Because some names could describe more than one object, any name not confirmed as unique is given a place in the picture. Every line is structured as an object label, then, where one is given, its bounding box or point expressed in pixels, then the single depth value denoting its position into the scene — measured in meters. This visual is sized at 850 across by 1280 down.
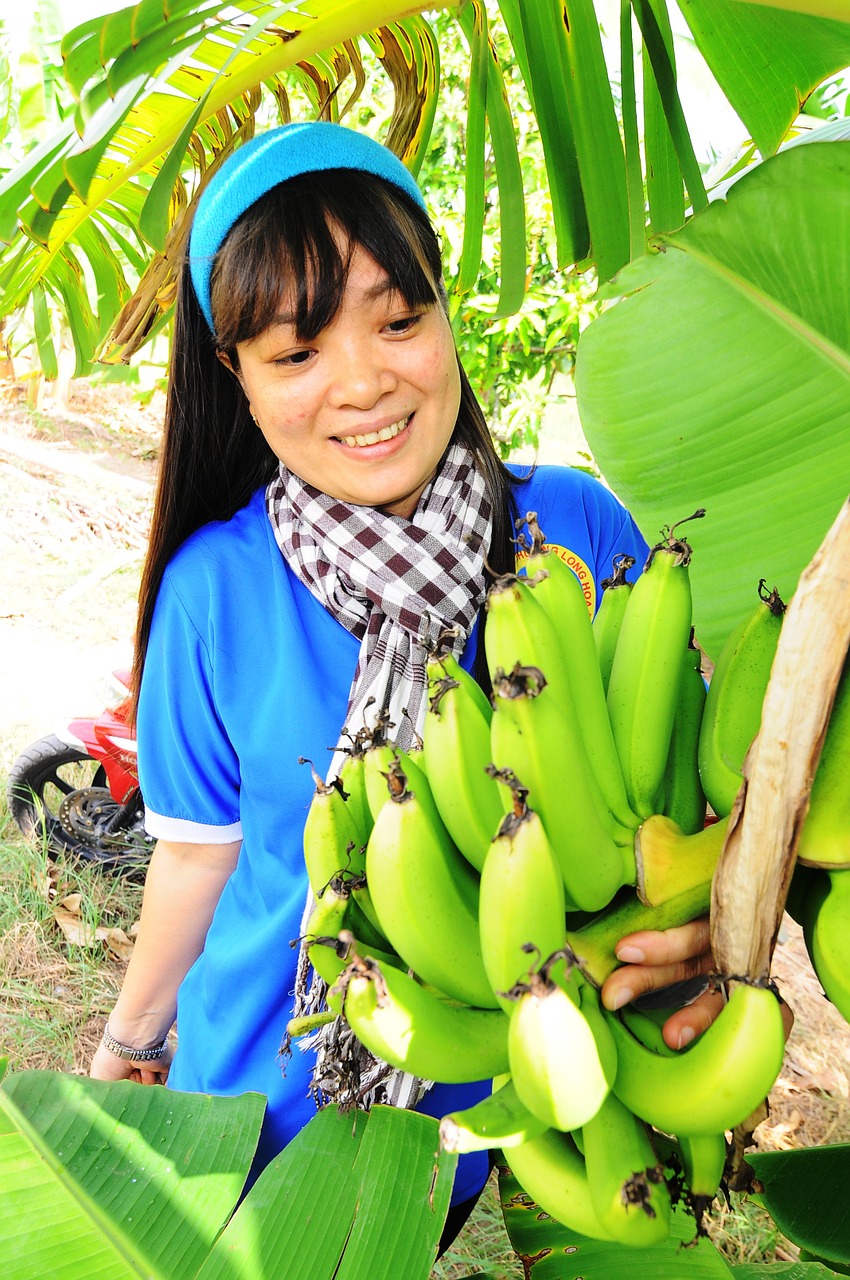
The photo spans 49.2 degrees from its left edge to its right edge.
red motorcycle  2.86
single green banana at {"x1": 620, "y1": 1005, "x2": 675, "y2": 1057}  0.57
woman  0.99
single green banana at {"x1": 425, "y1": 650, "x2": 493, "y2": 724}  0.59
